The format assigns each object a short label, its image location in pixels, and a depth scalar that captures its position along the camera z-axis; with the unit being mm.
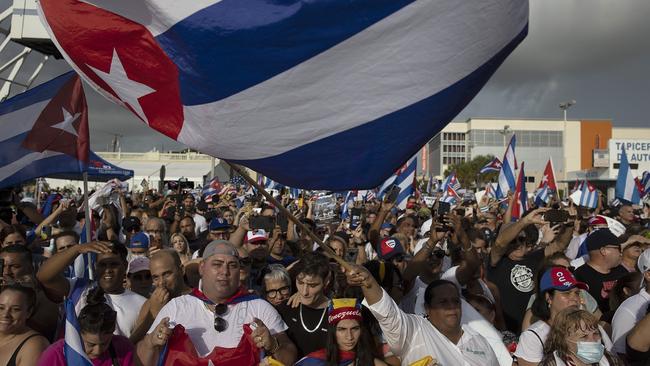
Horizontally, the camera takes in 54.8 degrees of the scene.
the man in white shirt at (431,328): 3379
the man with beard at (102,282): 4172
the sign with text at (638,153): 46781
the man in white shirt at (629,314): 4297
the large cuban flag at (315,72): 3121
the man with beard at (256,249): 6085
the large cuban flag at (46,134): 5465
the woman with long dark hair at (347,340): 3656
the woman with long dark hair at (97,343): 3482
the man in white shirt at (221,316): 3670
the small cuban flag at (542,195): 16900
